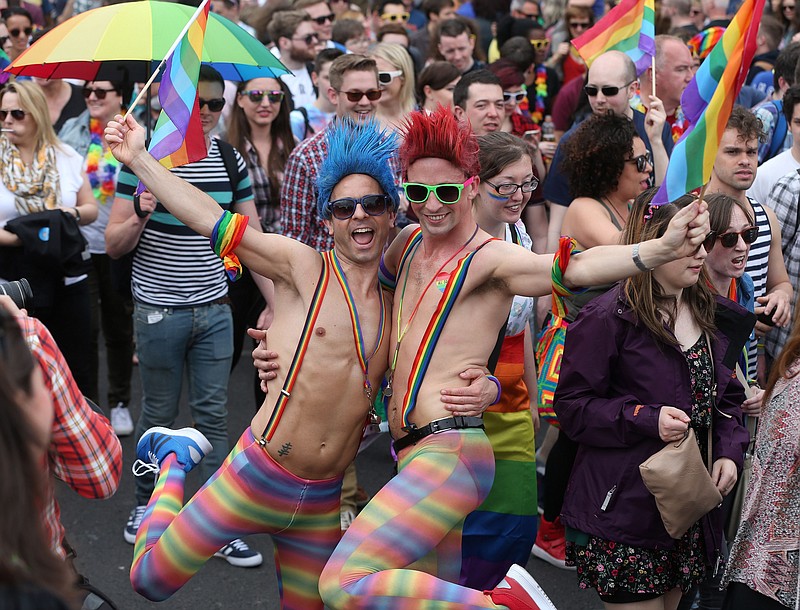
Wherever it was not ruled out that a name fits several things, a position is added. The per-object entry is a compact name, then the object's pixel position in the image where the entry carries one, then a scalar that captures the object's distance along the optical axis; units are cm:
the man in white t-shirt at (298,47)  841
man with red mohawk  324
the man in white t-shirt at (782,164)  555
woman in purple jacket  369
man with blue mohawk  363
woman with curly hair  497
